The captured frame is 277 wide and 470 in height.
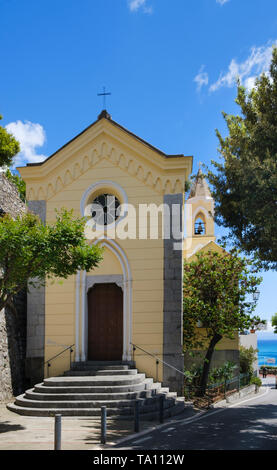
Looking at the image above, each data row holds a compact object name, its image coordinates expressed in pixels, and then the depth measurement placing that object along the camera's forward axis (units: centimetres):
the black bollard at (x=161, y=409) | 1270
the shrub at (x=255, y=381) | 2775
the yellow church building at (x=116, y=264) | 1669
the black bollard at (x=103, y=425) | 980
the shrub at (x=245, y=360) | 2695
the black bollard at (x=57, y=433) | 845
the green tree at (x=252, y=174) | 1189
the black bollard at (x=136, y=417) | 1113
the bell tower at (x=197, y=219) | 3012
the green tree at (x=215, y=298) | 1928
